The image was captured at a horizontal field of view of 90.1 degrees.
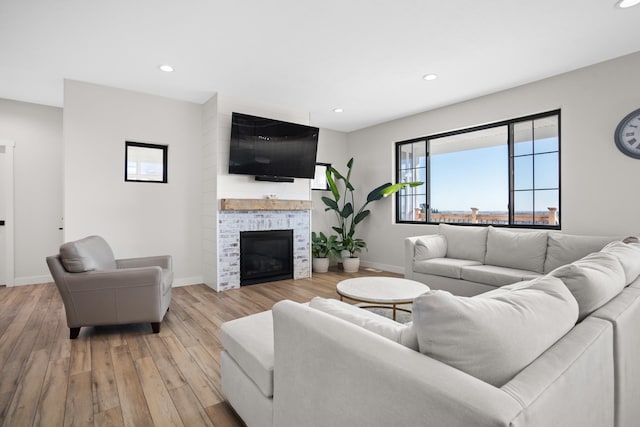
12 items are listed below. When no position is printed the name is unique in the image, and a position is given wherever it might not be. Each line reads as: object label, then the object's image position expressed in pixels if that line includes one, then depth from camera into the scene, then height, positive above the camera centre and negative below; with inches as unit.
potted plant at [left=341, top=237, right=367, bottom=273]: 219.1 -28.5
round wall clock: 120.7 +31.4
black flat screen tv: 168.6 +37.8
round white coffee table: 97.1 -25.0
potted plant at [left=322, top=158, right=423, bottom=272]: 216.7 +5.7
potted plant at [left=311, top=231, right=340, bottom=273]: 220.1 -24.8
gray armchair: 104.3 -25.8
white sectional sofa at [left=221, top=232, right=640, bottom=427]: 29.3 -15.8
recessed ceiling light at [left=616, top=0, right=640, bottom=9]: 90.6 +61.0
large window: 152.0 +22.9
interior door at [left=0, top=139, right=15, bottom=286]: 170.9 +0.5
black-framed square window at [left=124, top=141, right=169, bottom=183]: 165.9 +27.6
